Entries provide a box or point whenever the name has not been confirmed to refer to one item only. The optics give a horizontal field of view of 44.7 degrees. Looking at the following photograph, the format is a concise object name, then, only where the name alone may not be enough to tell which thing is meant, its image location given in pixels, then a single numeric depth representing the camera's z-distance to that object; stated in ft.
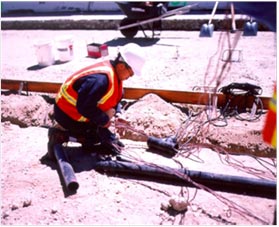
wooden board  17.16
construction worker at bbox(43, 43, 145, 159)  11.68
